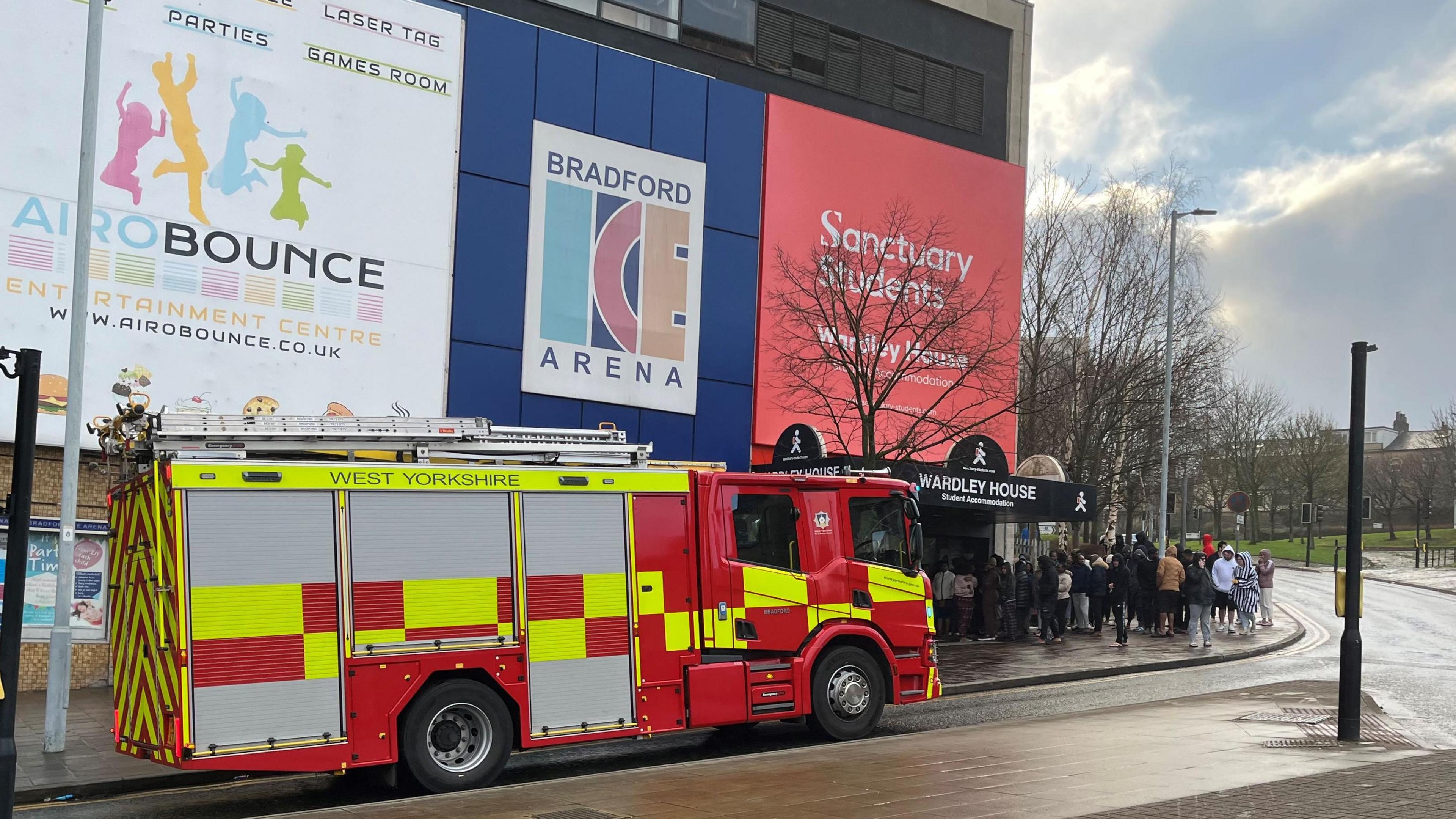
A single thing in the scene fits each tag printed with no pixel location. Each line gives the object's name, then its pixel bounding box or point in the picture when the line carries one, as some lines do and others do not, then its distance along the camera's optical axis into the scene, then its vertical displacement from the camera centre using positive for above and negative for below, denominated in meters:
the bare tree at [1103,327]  34.25 +4.15
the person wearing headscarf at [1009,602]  23.88 -2.38
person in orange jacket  23.98 -1.94
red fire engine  10.02 -1.21
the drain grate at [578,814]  8.96 -2.49
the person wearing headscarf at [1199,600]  22.39 -2.07
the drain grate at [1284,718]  13.64 -2.52
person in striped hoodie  25.44 -2.17
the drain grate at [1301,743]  11.81 -2.40
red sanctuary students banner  25.09 +5.70
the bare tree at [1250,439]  63.44 +2.22
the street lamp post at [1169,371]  30.55 +2.64
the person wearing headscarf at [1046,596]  23.48 -2.18
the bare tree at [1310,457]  67.31 +1.47
